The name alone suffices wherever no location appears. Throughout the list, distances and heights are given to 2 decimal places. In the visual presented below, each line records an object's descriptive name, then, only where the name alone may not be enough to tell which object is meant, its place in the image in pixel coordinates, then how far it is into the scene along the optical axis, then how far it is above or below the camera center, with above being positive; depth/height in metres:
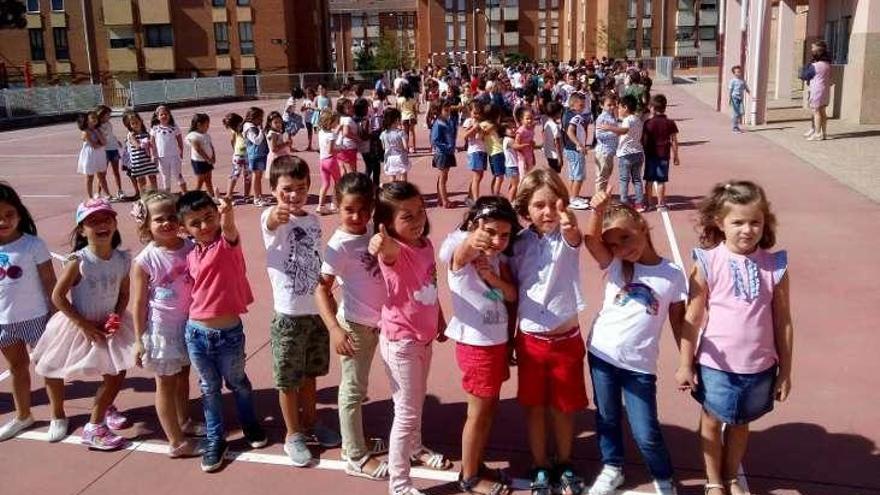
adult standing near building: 16.30 -0.47
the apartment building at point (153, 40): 57.41 +3.59
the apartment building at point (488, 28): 90.50 +5.94
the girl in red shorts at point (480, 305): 3.47 -1.02
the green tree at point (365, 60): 76.62 +2.23
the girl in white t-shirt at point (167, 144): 11.65 -0.82
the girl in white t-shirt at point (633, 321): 3.52 -1.11
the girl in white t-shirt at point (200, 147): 11.19 -0.83
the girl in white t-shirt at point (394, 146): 10.89 -0.87
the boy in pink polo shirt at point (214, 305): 3.99 -1.11
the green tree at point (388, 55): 77.69 +2.77
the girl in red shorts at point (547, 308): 3.56 -1.05
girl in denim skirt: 3.42 -1.06
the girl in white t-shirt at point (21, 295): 4.43 -1.14
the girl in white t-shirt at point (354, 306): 3.72 -1.07
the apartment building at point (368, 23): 103.62 +7.91
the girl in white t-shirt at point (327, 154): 11.10 -0.98
